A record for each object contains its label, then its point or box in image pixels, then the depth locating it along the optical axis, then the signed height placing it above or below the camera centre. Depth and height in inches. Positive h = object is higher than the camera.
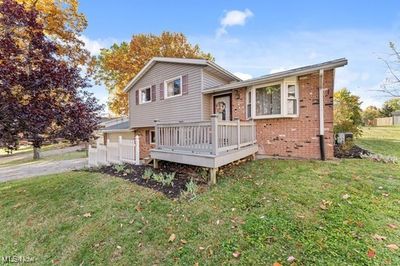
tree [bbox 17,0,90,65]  593.3 +290.8
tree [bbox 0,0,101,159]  218.8 +44.2
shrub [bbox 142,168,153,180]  288.4 -62.6
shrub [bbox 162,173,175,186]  259.4 -63.3
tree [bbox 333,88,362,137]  449.6 +27.7
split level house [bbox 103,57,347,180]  267.4 +18.1
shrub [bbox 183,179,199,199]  220.7 -65.6
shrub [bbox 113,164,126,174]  346.5 -64.7
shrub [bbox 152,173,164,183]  271.3 -62.9
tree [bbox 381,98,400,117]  1424.2 +76.6
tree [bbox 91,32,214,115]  905.5 +305.8
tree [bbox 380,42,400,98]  330.6 +71.4
